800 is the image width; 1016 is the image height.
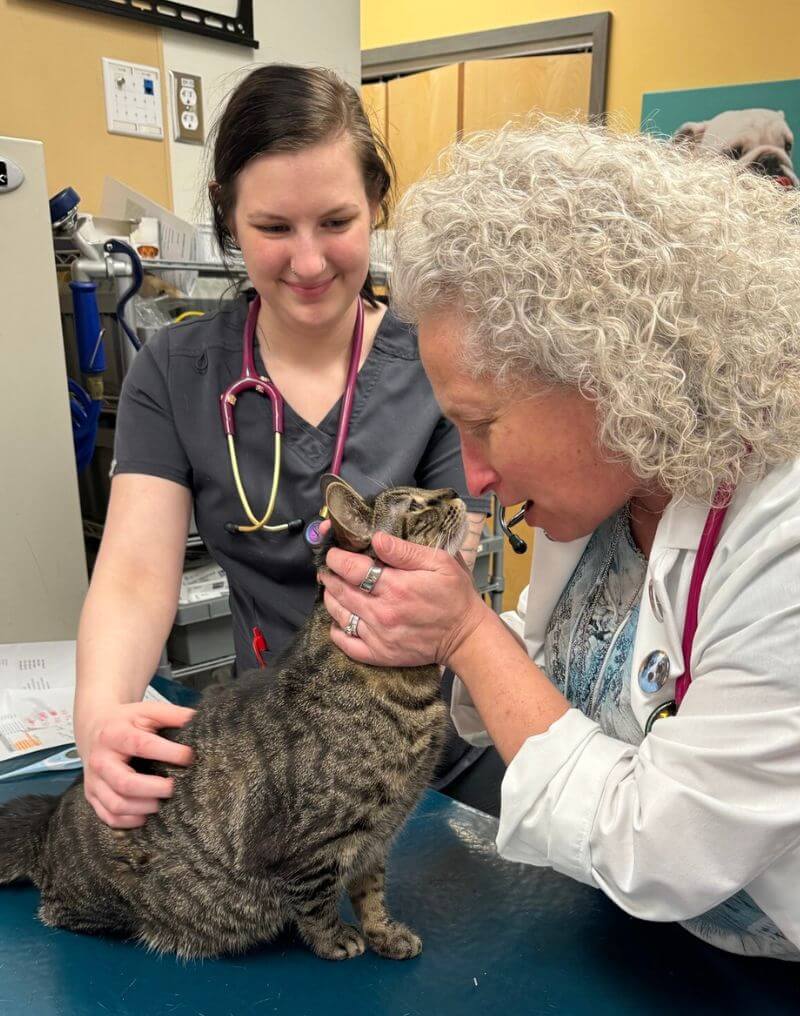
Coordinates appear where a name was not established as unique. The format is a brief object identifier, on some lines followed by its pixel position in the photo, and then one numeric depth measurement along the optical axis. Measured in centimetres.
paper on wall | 197
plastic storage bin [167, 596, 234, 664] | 190
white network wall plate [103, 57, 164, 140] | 219
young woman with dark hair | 112
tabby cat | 84
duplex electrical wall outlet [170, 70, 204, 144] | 231
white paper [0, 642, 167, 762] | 124
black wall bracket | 211
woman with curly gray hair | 67
